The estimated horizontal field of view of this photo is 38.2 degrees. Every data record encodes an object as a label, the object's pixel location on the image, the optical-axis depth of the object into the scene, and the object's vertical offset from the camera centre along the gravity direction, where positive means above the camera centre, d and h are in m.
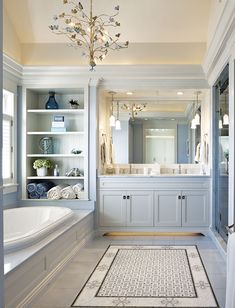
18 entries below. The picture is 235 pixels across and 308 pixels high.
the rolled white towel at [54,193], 5.39 -0.52
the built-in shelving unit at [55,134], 5.48 +0.44
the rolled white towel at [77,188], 5.47 -0.45
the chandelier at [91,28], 3.64 +1.99
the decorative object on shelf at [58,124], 5.58 +0.60
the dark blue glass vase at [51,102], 5.62 +0.97
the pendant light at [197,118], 5.99 +0.74
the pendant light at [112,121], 6.07 +0.71
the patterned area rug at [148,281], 2.90 -1.20
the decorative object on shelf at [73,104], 5.61 +0.94
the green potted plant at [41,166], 5.58 -0.09
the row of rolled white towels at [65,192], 5.40 -0.51
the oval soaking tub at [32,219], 3.88 -0.75
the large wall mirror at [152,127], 6.10 +0.61
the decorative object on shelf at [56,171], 5.68 -0.18
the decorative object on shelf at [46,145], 5.72 +0.27
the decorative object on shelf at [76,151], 5.70 +0.16
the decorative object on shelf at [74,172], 5.60 -0.19
